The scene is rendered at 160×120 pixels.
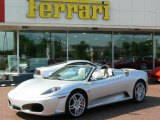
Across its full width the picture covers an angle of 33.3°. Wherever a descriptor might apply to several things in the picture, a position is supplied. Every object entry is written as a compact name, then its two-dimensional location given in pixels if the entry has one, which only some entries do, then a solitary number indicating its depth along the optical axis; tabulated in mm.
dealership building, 12477
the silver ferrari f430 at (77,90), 6028
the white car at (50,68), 10912
